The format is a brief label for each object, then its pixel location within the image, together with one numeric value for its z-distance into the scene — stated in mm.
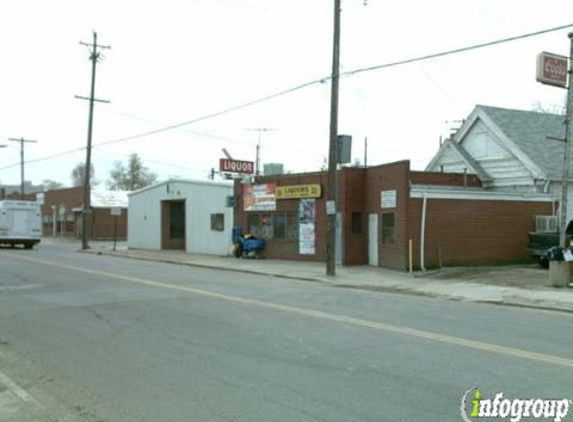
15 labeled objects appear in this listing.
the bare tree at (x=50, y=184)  134300
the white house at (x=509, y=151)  26828
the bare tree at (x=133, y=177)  97312
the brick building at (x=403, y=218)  23000
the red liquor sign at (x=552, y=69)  18266
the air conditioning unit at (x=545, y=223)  24734
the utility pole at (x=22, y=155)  63156
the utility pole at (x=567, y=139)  18141
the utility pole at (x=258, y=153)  60481
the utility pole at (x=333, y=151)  21266
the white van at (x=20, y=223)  40219
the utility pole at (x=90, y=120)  40188
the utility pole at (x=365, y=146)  56841
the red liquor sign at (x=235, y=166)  32312
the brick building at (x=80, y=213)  57969
